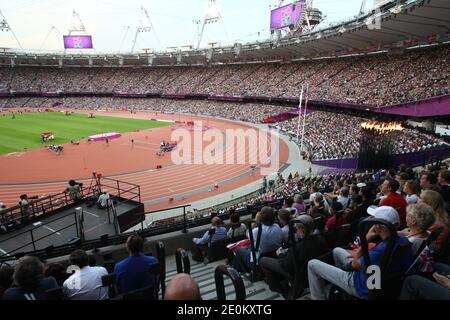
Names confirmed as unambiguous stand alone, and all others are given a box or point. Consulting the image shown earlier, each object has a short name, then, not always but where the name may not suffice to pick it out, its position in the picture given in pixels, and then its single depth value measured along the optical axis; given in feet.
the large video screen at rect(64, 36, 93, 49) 309.42
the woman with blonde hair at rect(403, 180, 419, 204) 20.67
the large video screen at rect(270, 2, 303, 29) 182.19
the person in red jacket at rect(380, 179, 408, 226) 19.04
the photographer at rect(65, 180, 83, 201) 44.74
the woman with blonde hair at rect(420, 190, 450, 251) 13.75
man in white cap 10.71
